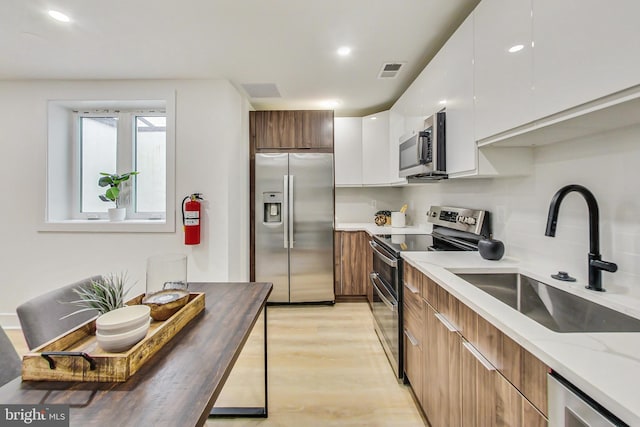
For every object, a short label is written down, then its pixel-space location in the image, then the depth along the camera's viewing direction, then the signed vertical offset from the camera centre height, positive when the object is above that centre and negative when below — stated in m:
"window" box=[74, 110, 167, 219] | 2.97 +0.61
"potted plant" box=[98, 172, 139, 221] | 2.76 +0.27
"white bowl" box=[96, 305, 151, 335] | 0.77 -0.31
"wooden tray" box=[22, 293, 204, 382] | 0.71 -0.39
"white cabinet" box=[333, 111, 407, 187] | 3.54 +0.87
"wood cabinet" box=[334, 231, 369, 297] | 3.41 -0.60
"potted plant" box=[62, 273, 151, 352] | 0.77 -0.31
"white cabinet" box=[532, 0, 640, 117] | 0.78 +0.54
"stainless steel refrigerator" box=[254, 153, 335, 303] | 3.30 -0.12
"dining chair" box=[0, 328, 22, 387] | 0.91 -0.50
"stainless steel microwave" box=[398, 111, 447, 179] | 1.92 +0.48
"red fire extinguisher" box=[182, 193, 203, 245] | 2.65 -0.07
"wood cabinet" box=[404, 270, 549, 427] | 0.78 -0.57
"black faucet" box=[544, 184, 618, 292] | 1.09 -0.11
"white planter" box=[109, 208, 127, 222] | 2.81 +0.01
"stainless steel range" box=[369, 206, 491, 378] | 1.92 -0.26
